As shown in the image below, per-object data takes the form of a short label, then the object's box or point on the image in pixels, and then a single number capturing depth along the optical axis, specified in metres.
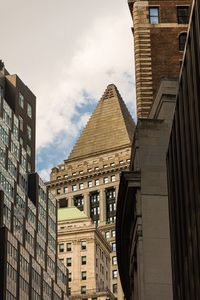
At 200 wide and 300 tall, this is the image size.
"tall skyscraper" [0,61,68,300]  133.75
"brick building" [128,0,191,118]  83.38
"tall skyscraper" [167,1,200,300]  50.34
